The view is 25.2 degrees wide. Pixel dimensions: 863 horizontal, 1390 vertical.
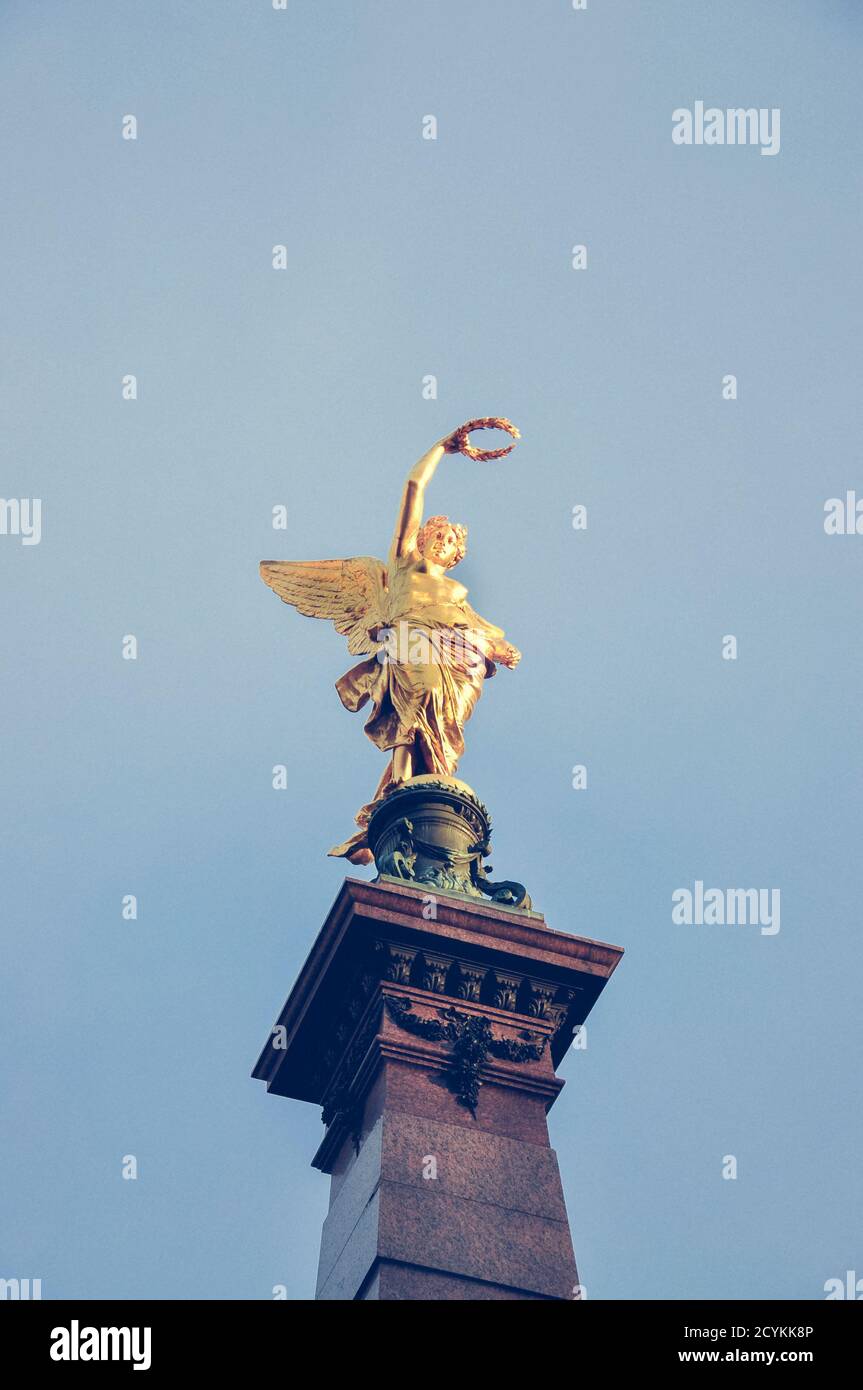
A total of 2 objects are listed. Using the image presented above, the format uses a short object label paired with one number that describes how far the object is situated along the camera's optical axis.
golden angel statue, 21.23
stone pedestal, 16.14
